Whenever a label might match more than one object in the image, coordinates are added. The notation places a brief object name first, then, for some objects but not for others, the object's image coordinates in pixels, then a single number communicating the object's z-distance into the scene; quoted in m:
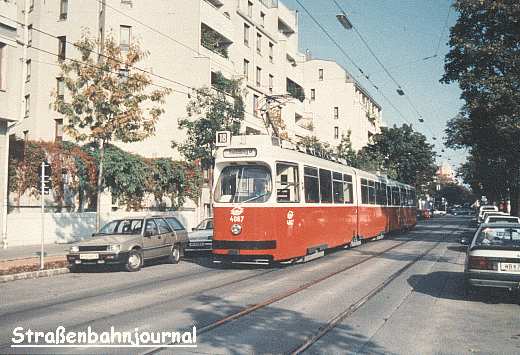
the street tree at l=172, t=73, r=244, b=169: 26.83
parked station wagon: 14.30
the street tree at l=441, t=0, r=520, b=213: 24.22
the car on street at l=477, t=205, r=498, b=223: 36.06
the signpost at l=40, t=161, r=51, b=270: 14.56
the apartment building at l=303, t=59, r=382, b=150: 72.38
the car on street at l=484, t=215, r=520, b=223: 19.65
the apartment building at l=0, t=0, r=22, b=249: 19.98
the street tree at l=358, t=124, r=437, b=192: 62.22
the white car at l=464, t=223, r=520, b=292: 9.13
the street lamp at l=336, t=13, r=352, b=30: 15.86
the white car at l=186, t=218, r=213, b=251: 19.58
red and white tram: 13.98
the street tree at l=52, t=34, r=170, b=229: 18.42
